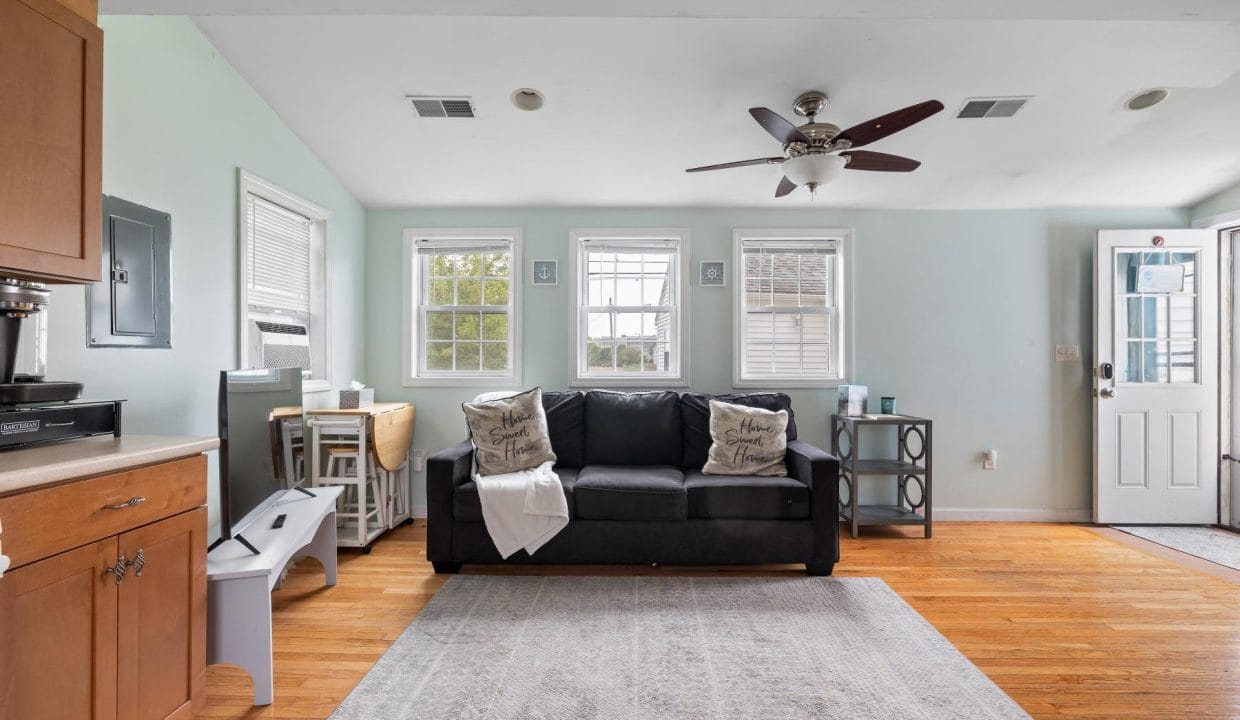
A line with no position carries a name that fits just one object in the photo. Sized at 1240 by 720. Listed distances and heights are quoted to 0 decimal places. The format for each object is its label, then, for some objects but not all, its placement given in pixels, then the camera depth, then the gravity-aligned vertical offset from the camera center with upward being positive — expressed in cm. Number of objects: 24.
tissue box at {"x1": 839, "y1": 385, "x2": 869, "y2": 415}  359 -25
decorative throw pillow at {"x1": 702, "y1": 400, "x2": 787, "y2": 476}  304 -45
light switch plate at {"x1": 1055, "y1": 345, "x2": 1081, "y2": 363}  372 +6
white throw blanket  274 -76
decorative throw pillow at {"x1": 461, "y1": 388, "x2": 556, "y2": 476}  303 -42
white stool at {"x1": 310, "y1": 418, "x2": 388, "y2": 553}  304 -66
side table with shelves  337 -66
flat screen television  186 -32
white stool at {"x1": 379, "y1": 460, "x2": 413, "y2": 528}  342 -88
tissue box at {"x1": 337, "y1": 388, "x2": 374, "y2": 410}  329 -25
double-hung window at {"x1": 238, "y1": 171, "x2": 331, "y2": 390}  270 +41
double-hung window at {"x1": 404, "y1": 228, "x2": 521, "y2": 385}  386 +38
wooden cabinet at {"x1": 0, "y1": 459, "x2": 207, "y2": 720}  113 -62
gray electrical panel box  187 +27
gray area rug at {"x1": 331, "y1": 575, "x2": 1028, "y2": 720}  171 -106
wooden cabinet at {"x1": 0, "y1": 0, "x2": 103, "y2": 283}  131 +54
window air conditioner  277 +7
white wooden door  358 -20
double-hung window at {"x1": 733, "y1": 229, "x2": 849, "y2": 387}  386 +37
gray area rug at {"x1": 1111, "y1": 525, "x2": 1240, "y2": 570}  306 -106
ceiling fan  205 +87
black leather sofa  278 -81
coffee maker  128 -11
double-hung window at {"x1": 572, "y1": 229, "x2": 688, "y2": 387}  387 +37
